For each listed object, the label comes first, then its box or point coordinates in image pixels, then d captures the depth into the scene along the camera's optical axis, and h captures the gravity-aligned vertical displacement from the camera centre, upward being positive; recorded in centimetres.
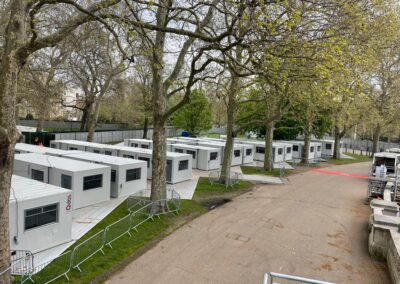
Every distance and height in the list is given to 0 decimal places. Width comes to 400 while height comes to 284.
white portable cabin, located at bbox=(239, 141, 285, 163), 3775 -218
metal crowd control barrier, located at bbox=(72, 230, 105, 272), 1143 -449
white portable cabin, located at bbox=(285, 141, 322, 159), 4228 -198
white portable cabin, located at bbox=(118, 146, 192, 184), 2425 -251
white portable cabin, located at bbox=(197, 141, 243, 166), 3415 -210
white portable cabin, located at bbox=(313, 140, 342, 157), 4809 -189
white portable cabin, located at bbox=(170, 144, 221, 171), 3042 -232
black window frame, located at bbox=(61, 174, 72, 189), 1727 -288
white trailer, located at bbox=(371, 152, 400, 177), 2545 -178
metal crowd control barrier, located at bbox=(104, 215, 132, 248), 1346 -437
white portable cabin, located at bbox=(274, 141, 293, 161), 3953 -212
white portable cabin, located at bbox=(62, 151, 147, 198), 1969 -282
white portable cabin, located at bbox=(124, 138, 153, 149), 3369 -179
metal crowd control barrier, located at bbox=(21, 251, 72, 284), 1019 -461
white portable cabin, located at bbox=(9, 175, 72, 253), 1159 -338
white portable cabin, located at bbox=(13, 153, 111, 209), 1730 -281
